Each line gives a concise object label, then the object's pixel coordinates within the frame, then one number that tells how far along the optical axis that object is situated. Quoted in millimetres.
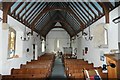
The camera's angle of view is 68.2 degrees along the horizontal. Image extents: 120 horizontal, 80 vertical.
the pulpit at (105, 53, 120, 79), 1520
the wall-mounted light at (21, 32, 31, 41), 5189
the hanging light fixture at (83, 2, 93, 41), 5030
